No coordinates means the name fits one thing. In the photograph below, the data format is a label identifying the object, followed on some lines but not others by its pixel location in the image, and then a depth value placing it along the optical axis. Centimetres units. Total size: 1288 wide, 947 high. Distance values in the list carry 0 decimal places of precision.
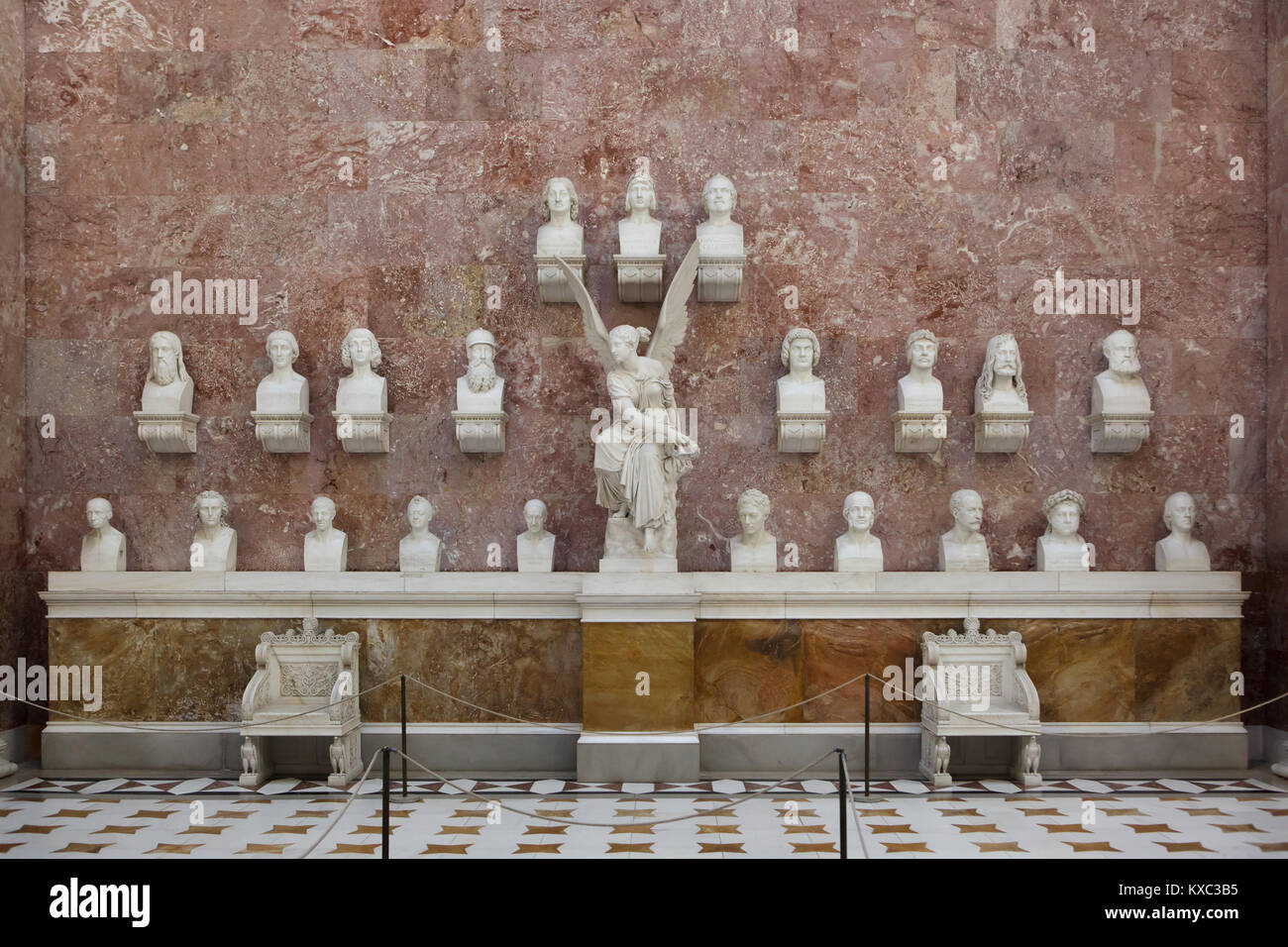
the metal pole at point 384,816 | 527
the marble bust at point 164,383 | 889
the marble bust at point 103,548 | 892
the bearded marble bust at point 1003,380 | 880
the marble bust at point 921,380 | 880
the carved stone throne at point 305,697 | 794
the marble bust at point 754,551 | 885
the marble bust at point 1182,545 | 880
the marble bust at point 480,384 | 886
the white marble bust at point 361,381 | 890
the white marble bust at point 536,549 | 888
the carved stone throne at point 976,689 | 798
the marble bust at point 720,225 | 883
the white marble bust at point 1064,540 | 877
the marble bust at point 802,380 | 882
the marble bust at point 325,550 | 891
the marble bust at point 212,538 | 883
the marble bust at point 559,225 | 882
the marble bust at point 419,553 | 893
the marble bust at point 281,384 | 888
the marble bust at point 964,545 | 880
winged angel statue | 819
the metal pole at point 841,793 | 522
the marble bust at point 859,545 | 874
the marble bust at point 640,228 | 884
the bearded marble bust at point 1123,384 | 886
